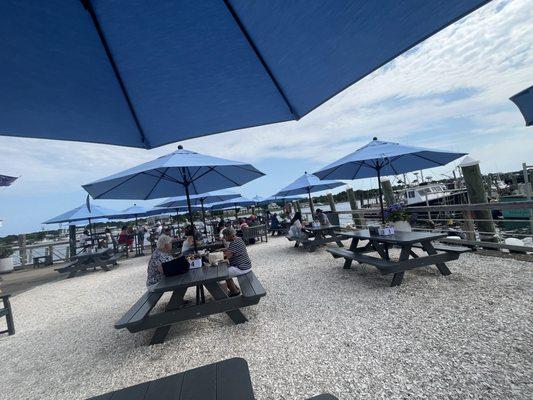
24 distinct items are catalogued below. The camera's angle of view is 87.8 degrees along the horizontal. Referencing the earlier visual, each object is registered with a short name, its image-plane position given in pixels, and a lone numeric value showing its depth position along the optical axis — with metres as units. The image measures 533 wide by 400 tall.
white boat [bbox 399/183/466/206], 21.47
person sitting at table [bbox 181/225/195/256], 7.54
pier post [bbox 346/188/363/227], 14.01
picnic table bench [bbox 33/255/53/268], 13.66
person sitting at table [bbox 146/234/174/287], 4.27
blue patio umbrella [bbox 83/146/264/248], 3.82
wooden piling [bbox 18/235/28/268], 13.71
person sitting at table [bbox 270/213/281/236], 14.52
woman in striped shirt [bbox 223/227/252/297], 4.72
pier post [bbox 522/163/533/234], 6.72
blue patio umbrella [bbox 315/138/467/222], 5.00
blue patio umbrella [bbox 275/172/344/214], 11.10
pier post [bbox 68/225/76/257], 13.29
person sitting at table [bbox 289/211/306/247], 9.42
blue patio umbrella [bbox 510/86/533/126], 2.93
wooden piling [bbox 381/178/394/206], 10.95
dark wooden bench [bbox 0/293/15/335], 4.68
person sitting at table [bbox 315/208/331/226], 9.39
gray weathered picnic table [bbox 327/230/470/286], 4.47
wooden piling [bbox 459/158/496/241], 6.33
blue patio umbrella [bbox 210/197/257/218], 16.62
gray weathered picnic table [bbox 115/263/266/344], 3.56
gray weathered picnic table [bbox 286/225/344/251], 8.49
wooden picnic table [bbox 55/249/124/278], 9.92
